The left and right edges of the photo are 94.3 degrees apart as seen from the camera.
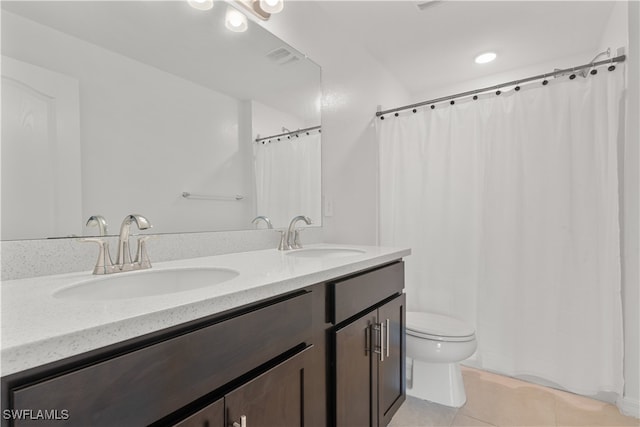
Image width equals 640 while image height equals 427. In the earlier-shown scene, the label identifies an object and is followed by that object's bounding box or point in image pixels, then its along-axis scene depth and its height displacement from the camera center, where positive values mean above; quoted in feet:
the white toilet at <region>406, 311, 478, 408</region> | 5.18 -2.60
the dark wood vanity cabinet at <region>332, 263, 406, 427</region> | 3.24 -1.76
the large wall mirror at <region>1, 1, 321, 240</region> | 2.61 +1.09
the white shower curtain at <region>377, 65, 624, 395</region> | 5.24 -0.28
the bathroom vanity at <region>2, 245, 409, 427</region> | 1.35 -0.86
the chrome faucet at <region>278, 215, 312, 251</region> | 4.86 -0.43
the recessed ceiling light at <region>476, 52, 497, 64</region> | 7.35 +3.83
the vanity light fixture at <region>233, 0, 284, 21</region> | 4.29 +3.01
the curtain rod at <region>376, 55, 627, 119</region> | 5.03 +2.47
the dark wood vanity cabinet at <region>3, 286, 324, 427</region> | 1.35 -0.93
